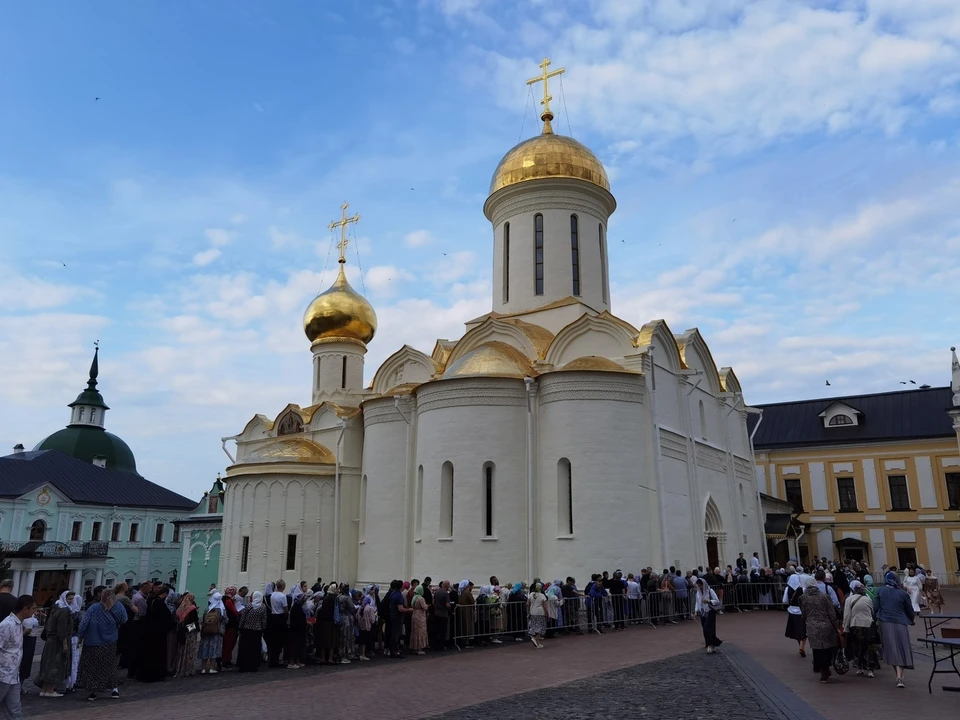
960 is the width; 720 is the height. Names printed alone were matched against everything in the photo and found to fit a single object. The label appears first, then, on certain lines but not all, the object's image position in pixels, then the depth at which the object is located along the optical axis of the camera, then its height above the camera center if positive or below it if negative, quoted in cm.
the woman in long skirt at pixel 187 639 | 1007 -129
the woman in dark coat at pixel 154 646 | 964 -131
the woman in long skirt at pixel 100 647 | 862 -119
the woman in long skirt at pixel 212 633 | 1013 -120
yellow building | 2977 +291
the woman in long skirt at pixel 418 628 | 1203 -134
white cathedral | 1750 +259
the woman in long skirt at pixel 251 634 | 1043 -125
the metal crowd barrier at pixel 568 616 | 1266 -135
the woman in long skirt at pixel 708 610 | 1083 -98
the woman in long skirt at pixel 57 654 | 877 -129
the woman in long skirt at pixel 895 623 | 851 -92
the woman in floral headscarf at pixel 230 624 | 1048 -112
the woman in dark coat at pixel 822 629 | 880 -101
